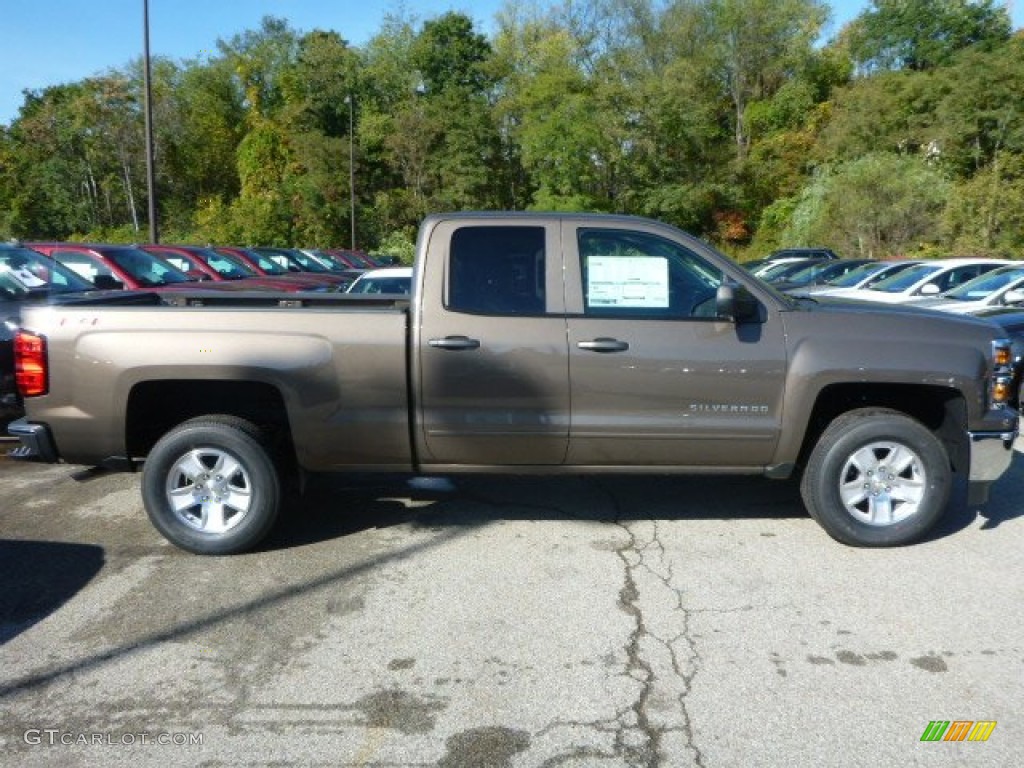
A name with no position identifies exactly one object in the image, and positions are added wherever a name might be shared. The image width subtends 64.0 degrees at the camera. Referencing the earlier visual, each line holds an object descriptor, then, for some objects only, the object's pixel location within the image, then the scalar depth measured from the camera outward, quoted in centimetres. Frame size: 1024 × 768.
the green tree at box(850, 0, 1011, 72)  4550
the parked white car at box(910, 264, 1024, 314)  987
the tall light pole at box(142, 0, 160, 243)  2117
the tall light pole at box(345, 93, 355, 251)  4188
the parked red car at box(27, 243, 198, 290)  1086
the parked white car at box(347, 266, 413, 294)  1073
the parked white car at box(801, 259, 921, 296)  1466
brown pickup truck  457
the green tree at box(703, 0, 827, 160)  5231
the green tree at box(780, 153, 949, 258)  2752
